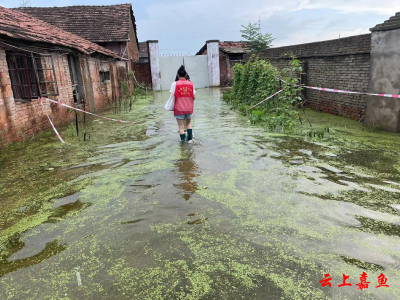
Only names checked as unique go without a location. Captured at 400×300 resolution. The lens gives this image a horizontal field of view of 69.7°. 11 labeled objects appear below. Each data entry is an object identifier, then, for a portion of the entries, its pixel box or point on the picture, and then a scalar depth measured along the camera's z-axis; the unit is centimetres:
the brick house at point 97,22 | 1818
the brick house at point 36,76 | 610
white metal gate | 2259
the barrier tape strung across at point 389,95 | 575
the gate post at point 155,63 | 2194
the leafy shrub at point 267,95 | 703
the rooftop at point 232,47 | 2322
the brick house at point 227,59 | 2328
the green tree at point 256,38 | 2303
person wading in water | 570
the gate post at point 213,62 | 2308
